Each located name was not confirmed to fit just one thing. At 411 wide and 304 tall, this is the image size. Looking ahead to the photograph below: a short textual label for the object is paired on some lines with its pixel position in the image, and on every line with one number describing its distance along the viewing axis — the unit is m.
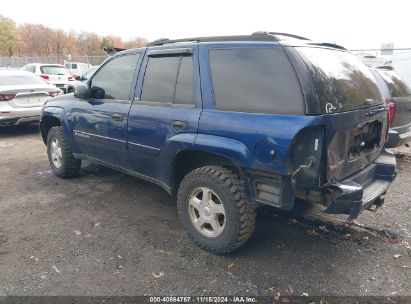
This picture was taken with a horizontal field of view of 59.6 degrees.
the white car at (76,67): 24.83
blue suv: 2.70
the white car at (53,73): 15.14
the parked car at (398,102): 5.32
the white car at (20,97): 7.88
